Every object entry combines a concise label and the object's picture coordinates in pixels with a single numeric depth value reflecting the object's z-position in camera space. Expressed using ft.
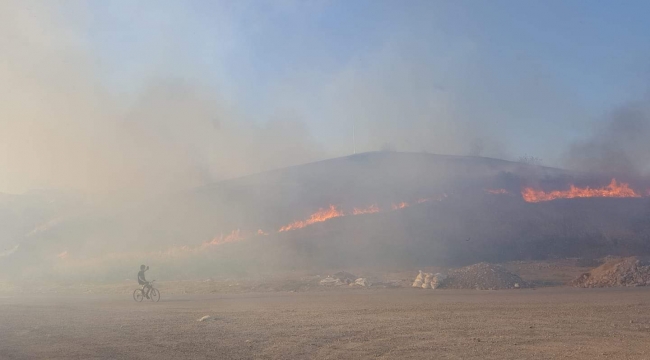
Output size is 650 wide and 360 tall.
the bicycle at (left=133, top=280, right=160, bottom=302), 79.82
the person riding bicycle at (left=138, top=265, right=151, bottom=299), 79.41
